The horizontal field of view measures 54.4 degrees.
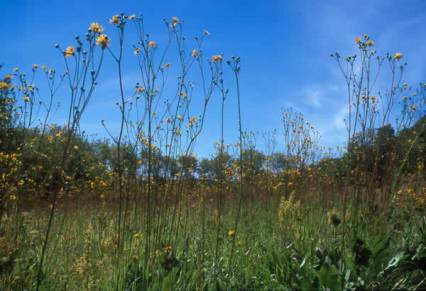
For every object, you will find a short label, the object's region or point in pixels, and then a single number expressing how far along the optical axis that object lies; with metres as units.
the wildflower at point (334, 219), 2.59
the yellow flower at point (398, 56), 3.05
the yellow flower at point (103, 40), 1.82
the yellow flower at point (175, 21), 2.54
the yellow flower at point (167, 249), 2.46
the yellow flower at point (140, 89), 2.48
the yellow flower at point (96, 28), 1.84
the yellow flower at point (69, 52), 1.92
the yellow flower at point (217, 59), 2.50
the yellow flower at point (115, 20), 2.01
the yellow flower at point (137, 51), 2.39
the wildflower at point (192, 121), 2.67
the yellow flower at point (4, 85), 2.57
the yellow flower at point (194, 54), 2.58
